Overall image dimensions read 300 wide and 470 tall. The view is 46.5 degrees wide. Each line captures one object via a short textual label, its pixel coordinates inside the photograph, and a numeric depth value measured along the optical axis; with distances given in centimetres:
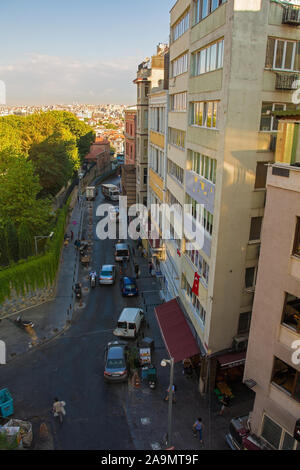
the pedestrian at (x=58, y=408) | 1881
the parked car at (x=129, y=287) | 3319
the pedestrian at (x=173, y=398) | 2055
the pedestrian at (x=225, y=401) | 1962
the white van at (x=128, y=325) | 2656
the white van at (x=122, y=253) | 4122
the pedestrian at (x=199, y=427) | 1762
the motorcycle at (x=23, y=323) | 2781
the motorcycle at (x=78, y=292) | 3272
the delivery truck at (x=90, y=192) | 6444
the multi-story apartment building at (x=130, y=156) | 4809
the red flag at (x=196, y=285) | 2128
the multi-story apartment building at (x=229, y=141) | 1594
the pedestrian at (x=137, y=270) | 3776
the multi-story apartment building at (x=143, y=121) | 4325
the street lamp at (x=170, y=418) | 1587
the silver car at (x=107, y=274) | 3544
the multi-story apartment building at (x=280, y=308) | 1324
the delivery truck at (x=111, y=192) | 7094
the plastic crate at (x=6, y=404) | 1897
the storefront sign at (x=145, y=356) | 2342
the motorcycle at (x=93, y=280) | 3517
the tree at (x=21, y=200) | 3538
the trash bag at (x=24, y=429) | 1705
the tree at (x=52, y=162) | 5298
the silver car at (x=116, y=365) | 2177
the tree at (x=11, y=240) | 3253
